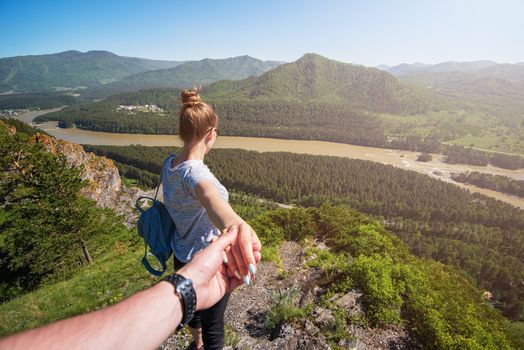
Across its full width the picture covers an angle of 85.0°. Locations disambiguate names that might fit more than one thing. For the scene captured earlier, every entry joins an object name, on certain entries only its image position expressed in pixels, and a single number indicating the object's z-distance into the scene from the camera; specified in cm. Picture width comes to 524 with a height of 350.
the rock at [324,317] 451
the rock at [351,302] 486
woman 195
